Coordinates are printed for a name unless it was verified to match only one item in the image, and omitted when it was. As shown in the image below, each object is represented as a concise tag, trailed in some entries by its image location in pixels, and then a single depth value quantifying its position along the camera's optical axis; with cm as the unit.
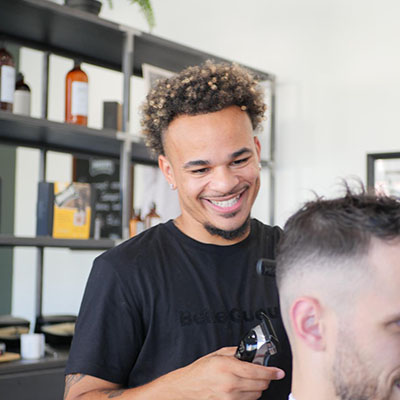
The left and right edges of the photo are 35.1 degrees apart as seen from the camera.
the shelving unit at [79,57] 265
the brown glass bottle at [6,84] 260
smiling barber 143
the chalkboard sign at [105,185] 409
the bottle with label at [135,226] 305
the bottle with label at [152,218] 317
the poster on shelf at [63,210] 273
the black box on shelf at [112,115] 306
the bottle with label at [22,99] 278
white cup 258
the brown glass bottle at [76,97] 281
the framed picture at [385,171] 327
